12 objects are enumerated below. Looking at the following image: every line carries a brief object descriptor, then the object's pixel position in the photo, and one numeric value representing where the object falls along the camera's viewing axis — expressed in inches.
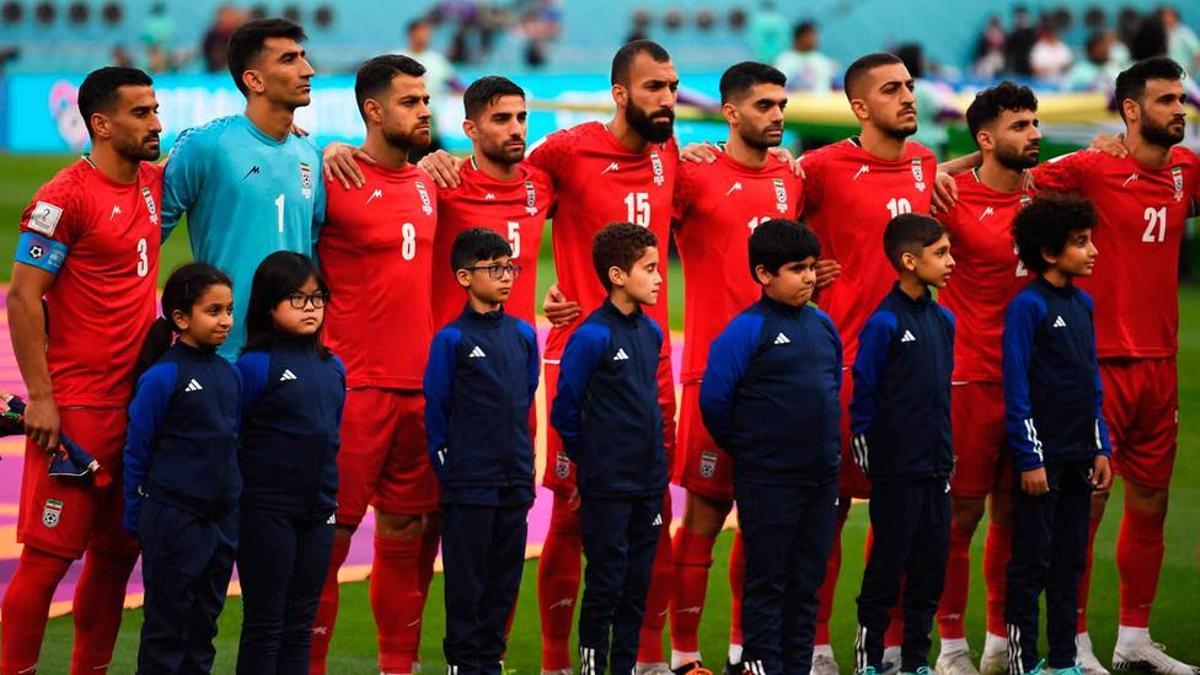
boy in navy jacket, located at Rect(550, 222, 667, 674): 609.9
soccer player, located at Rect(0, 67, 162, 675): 575.5
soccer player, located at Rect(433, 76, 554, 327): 652.1
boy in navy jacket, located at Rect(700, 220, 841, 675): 616.1
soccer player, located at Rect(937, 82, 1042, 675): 689.0
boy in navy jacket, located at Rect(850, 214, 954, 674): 639.1
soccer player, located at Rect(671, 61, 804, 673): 669.3
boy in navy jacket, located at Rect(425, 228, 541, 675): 597.3
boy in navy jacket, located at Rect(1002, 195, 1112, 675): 653.3
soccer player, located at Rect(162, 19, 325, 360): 613.0
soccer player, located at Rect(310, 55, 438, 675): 626.8
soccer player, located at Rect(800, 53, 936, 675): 684.7
